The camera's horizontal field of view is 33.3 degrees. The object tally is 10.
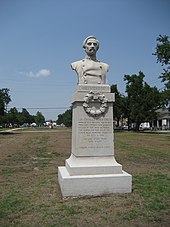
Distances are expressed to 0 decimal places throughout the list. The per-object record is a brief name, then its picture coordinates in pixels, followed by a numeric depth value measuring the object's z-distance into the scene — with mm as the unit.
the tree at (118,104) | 55594
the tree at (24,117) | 124356
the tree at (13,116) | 106894
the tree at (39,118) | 163875
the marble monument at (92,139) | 6422
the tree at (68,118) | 97562
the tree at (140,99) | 53812
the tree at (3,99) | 44281
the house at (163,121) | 82275
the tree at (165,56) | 24719
